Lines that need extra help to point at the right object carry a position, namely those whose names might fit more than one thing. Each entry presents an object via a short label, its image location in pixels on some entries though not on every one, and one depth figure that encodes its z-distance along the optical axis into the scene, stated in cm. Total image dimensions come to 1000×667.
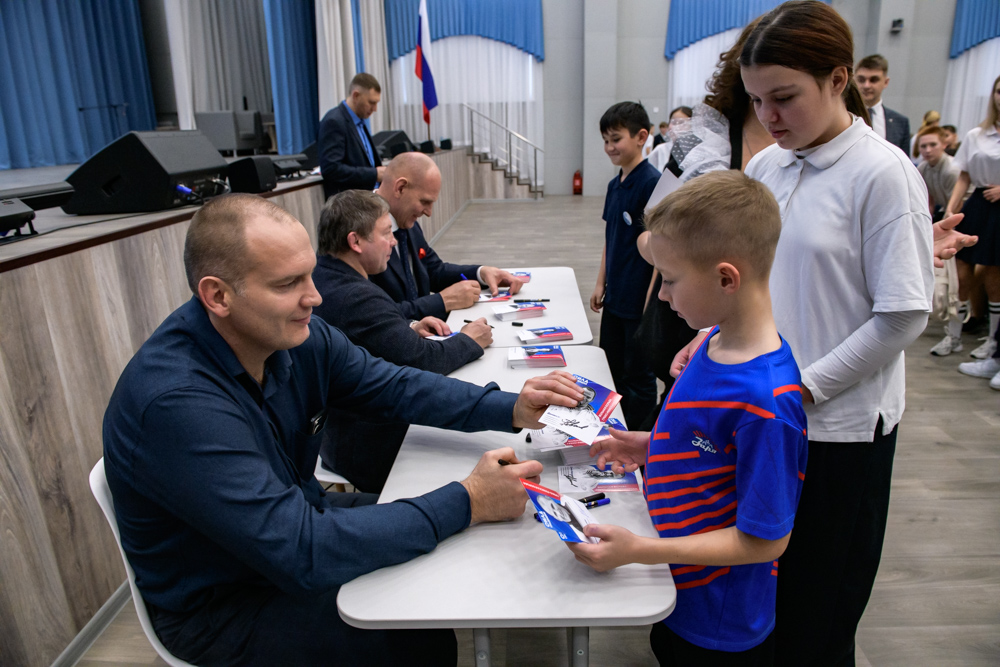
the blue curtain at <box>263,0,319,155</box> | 726
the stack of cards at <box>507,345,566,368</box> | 185
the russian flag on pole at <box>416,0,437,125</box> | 820
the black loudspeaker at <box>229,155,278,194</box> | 327
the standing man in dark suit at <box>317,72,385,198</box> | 409
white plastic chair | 112
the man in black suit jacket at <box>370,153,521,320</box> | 246
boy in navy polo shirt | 261
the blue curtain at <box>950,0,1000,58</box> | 1048
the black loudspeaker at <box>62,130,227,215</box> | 253
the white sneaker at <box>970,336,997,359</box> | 385
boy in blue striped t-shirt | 90
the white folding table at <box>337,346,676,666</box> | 90
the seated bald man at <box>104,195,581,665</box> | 97
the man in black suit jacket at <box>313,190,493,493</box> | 181
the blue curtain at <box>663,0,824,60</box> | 1105
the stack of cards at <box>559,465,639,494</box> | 121
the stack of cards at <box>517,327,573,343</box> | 209
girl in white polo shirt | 110
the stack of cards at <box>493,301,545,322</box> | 237
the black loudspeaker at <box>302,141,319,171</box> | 642
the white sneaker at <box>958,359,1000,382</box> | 365
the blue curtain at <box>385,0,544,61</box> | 1111
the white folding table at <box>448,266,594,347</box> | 215
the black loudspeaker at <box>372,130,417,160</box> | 762
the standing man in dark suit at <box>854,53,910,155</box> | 371
